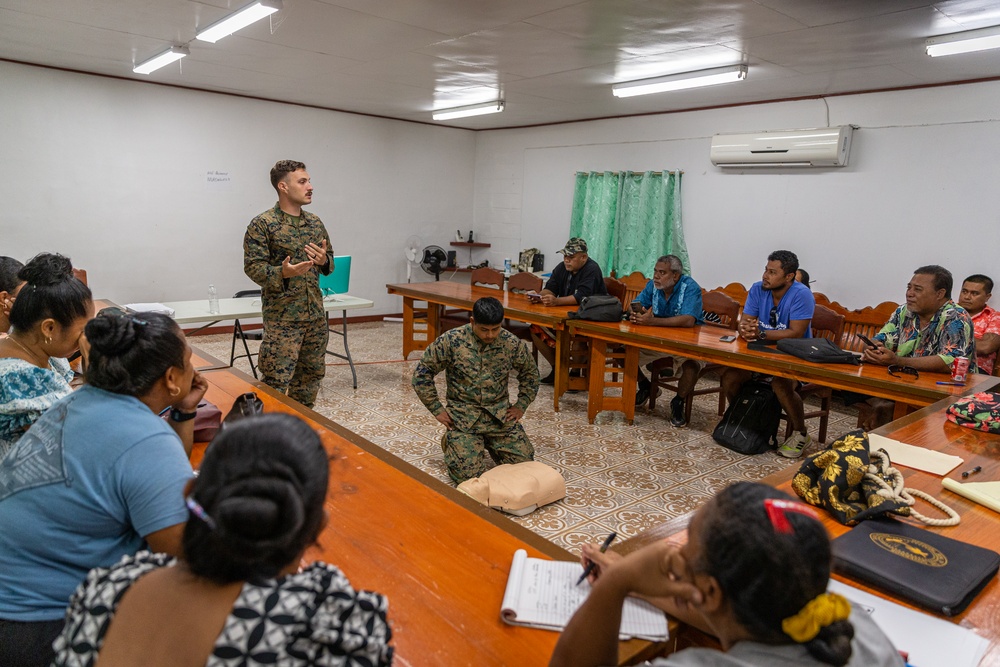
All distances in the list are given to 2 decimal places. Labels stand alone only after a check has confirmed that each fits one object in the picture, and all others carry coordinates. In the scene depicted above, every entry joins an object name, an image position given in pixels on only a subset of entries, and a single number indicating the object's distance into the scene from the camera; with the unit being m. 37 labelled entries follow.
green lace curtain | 6.59
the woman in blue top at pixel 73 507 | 1.14
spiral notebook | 1.21
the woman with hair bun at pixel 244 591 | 0.83
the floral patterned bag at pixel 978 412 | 2.40
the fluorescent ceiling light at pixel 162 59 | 4.57
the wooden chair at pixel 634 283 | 6.69
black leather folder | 1.31
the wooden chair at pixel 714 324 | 4.69
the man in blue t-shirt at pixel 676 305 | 4.51
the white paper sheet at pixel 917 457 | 2.02
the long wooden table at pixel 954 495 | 1.31
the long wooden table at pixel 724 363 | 3.01
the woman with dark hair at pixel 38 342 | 1.70
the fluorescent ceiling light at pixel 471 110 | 6.32
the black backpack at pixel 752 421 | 4.04
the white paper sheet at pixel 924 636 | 1.17
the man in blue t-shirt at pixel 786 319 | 3.95
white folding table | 4.41
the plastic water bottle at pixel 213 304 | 4.58
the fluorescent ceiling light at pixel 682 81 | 4.40
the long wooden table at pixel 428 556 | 1.16
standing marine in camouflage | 3.58
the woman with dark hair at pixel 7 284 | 2.37
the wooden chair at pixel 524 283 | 5.82
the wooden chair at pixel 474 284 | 5.84
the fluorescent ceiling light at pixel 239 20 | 3.18
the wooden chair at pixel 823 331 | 4.14
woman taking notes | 0.85
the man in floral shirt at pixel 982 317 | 4.25
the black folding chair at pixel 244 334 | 4.87
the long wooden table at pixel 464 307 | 4.75
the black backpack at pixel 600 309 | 4.50
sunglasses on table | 3.15
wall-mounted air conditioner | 5.21
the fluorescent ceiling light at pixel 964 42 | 3.34
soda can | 3.03
